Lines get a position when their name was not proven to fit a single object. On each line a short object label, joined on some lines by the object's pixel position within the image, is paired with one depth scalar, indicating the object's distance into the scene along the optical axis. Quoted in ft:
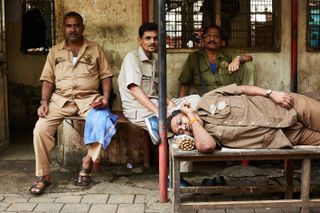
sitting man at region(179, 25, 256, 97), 17.26
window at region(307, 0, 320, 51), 18.48
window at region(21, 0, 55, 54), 26.63
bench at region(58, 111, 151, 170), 18.17
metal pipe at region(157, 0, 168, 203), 13.05
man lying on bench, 12.03
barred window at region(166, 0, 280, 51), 18.38
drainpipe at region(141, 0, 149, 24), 17.62
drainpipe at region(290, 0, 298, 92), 17.61
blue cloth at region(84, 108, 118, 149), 15.47
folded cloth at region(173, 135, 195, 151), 11.84
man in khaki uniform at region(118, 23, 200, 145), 15.55
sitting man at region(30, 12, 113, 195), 16.39
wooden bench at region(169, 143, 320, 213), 11.75
